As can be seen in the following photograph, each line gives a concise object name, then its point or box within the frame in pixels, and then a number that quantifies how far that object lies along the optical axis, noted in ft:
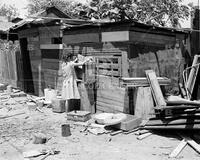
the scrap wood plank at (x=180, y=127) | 20.55
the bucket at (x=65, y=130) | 23.00
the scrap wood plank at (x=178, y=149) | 18.32
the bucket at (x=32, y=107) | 33.97
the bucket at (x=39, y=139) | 21.27
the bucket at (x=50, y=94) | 35.19
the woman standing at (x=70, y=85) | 30.19
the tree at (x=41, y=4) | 95.81
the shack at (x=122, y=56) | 26.81
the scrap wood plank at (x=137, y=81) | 25.41
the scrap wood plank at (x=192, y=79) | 29.91
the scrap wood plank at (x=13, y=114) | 31.07
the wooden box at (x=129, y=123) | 23.41
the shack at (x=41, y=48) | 36.63
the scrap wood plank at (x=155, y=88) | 23.65
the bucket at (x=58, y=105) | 31.45
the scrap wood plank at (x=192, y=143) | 18.98
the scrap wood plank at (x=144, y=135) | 21.94
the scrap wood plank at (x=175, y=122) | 20.90
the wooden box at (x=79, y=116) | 27.25
